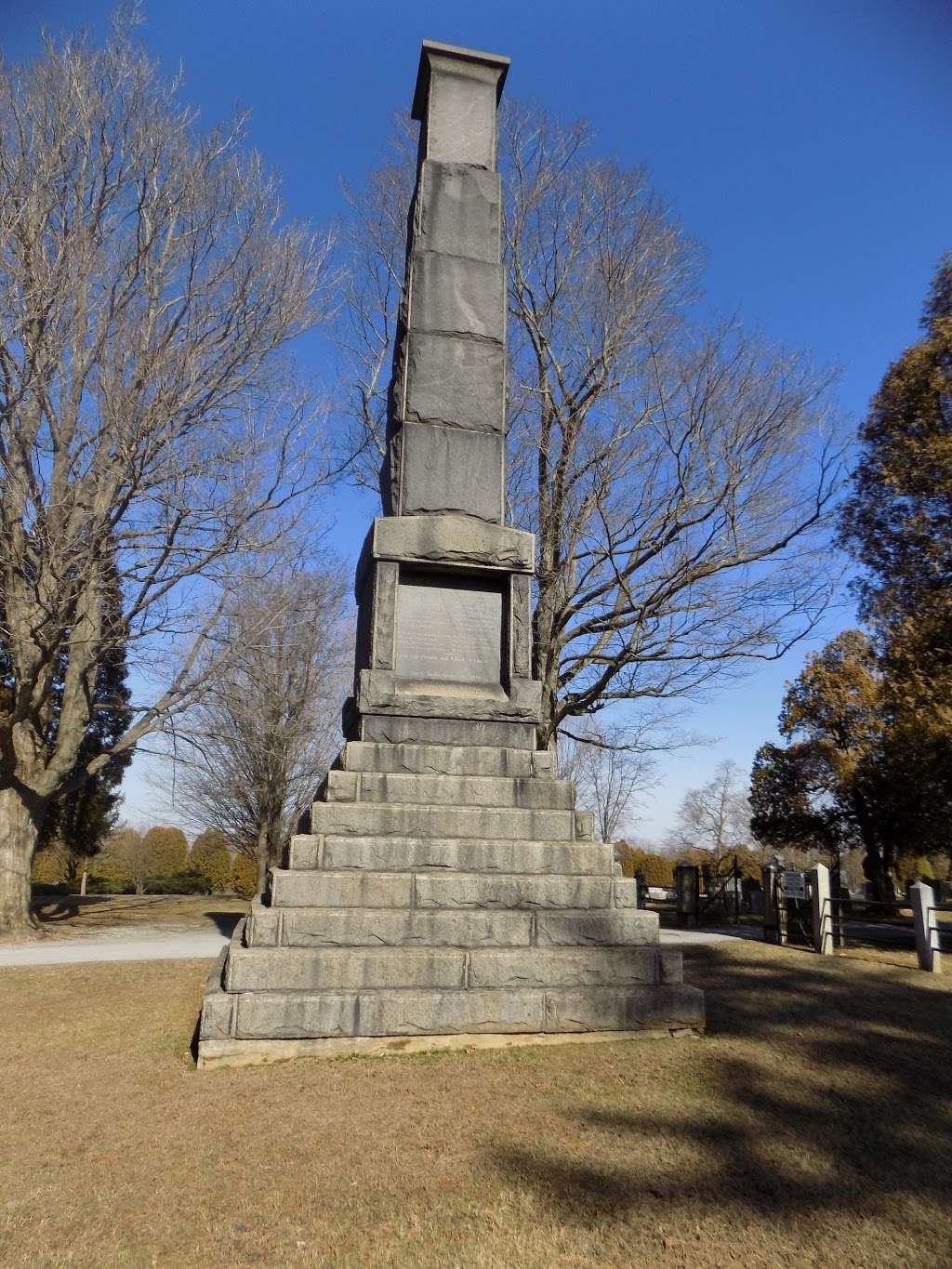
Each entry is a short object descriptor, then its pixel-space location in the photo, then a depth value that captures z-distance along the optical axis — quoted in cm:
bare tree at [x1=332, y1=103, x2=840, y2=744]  1481
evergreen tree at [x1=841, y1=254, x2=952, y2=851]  1257
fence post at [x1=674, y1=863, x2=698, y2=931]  1633
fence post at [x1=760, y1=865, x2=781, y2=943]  1246
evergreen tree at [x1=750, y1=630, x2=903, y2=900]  2277
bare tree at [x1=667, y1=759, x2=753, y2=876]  5384
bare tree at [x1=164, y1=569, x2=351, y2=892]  1984
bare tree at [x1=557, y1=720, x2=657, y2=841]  4084
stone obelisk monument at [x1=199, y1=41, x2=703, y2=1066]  496
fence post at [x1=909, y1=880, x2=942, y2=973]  966
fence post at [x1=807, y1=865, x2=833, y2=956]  1098
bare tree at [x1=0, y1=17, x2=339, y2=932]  1134
